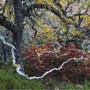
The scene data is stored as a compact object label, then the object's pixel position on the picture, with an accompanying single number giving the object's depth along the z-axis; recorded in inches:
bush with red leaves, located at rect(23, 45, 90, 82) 515.8
